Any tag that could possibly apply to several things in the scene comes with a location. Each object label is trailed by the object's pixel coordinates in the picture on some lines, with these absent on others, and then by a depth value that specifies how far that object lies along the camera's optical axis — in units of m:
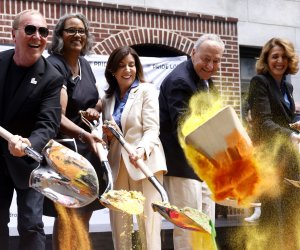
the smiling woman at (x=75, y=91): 4.48
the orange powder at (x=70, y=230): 4.53
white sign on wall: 7.08
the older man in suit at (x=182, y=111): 4.63
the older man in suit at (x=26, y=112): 4.07
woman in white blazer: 4.55
